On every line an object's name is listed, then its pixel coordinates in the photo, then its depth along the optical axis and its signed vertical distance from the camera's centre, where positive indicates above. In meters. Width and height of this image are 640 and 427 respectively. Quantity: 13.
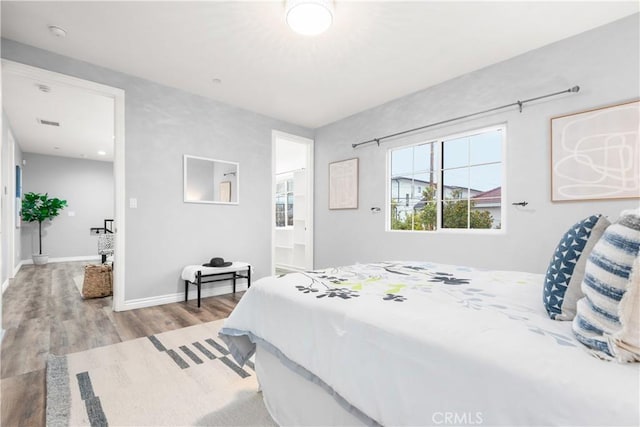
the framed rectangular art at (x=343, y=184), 4.34 +0.42
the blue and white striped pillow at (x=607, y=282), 0.70 -0.16
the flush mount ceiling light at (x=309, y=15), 2.04 +1.35
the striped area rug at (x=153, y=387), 1.51 -0.99
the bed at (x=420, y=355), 0.63 -0.37
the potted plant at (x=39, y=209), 6.55 +0.10
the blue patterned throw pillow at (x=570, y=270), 0.97 -0.19
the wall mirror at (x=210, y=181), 3.74 +0.42
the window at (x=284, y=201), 6.52 +0.27
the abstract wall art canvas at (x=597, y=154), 2.24 +0.46
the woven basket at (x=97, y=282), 3.73 -0.84
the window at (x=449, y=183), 3.10 +0.34
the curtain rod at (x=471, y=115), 2.54 +0.99
